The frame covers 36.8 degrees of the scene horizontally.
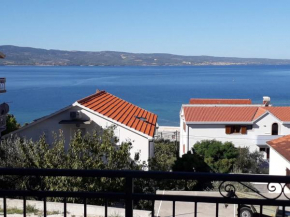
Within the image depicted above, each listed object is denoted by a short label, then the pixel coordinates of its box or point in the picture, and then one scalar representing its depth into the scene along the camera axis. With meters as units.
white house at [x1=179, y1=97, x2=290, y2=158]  30.33
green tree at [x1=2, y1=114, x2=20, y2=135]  20.76
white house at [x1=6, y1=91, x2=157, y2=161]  15.98
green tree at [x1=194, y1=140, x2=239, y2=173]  23.25
